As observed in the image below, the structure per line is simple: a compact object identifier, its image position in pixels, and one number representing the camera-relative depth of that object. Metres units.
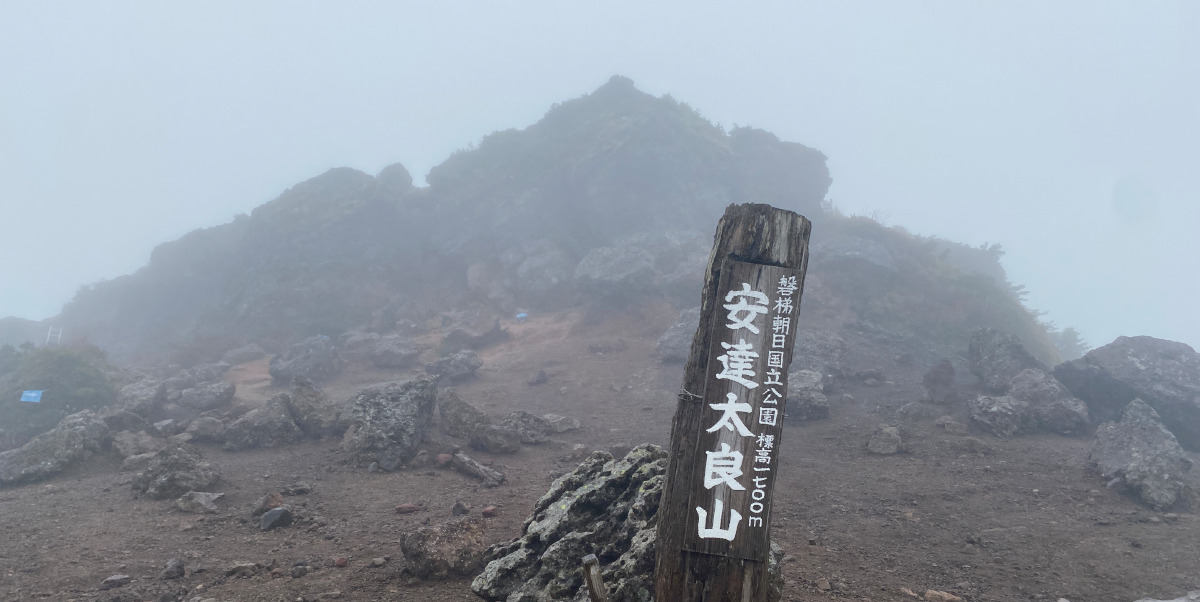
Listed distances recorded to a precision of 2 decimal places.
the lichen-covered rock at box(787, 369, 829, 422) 13.88
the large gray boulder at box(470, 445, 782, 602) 4.41
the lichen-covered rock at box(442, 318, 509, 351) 24.36
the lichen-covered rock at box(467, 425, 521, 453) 11.68
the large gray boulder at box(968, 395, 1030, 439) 11.95
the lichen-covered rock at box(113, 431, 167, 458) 10.88
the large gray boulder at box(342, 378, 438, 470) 10.77
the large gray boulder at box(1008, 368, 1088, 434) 12.16
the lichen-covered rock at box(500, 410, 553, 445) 12.51
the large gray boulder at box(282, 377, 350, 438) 12.47
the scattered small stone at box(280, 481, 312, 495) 9.06
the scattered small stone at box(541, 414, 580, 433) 13.53
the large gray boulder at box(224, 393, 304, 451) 11.86
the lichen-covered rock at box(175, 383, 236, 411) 14.86
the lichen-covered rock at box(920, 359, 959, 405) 14.73
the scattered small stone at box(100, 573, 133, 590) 5.86
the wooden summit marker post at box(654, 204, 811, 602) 3.51
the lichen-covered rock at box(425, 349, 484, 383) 18.92
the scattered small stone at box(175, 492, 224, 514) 8.24
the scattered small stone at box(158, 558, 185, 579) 6.06
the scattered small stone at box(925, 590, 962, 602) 5.54
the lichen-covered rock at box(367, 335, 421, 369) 22.20
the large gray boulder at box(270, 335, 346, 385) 20.69
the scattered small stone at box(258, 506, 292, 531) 7.58
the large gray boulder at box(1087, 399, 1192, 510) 8.33
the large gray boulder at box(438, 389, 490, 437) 12.35
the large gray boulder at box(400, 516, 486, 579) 5.73
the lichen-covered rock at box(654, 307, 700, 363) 20.03
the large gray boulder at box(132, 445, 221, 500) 8.81
